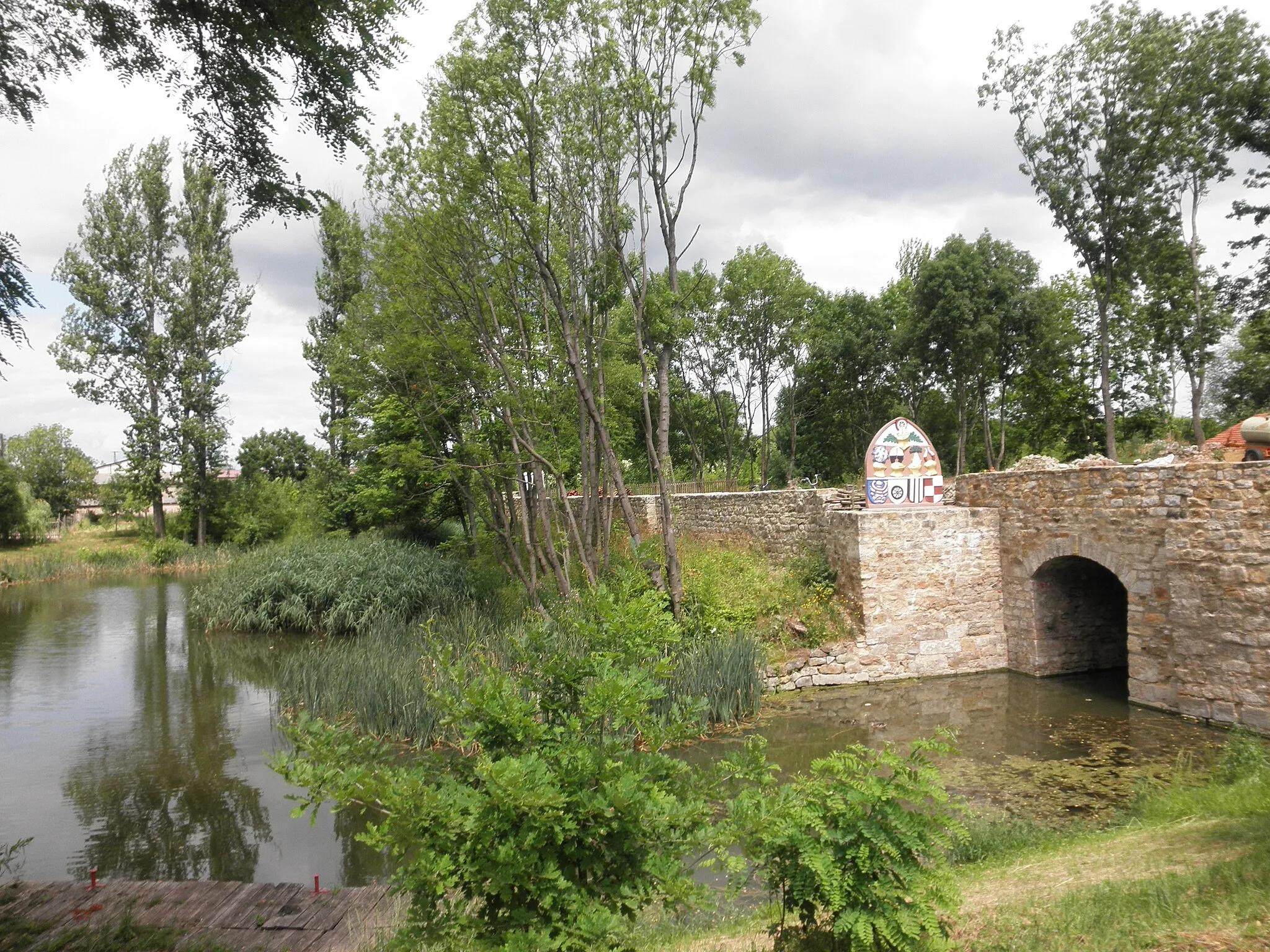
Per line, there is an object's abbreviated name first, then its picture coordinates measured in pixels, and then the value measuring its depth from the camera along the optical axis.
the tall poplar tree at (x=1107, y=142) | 16.19
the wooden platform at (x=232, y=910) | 4.24
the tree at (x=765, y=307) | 27.22
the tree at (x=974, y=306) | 22.19
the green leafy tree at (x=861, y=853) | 2.98
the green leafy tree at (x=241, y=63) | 3.58
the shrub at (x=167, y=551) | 29.47
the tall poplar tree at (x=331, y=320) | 28.31
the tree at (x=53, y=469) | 39.56
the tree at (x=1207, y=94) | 15.17
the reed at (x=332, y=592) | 16.02
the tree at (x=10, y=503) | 30.55
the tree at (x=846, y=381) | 27.02
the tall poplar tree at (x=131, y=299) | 28.52
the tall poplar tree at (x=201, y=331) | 29.34
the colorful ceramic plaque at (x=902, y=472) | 12.18
